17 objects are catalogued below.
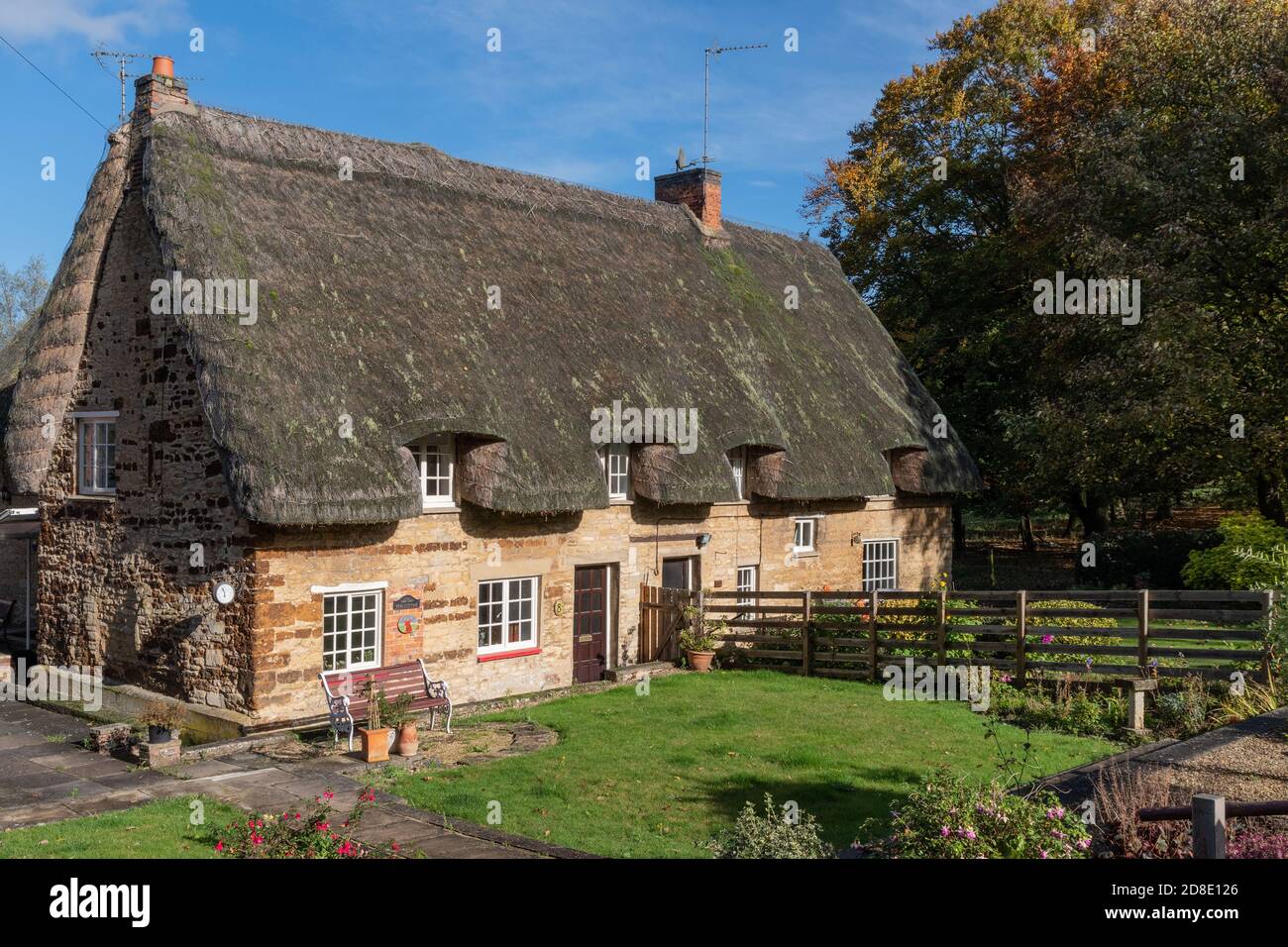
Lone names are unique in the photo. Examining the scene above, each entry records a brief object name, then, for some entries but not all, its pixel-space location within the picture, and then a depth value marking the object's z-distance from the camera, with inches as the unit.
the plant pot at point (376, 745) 476.4
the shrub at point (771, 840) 296.5
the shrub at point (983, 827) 262.2
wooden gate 732.0
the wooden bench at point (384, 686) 521.3
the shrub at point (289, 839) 315.1
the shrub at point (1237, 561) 887.7
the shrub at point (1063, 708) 535.2
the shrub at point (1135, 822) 274.8
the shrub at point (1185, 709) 508.7
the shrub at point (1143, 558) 1066.7
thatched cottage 547.5
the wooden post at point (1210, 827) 223.3
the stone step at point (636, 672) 684.1
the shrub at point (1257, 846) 270.2
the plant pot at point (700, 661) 716.7
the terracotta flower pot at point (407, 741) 492.4
